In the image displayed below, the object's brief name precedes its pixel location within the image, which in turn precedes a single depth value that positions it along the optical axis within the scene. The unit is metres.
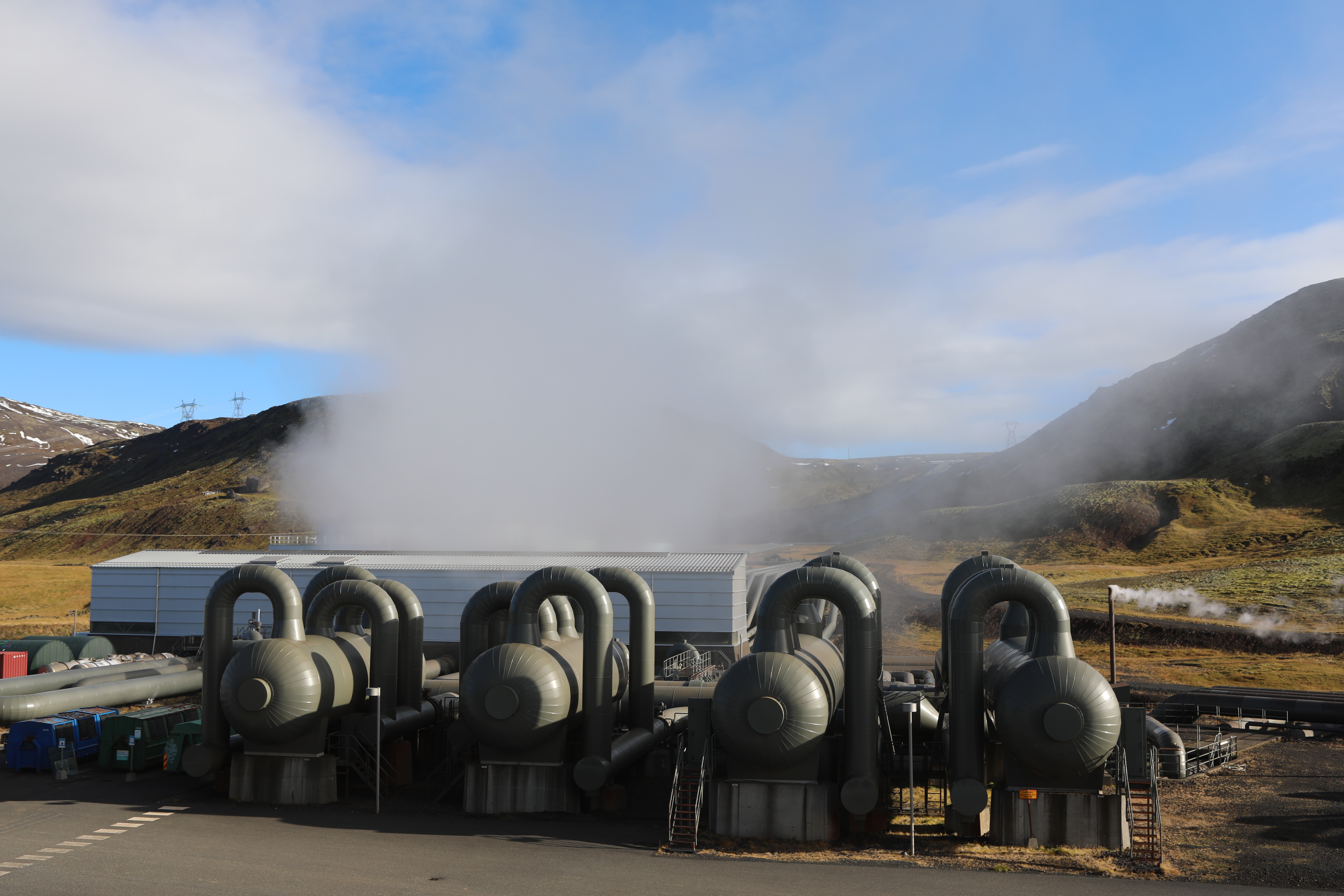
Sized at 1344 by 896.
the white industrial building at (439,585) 57.19
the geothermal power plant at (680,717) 27.20
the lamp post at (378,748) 29.88
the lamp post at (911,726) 26.62
